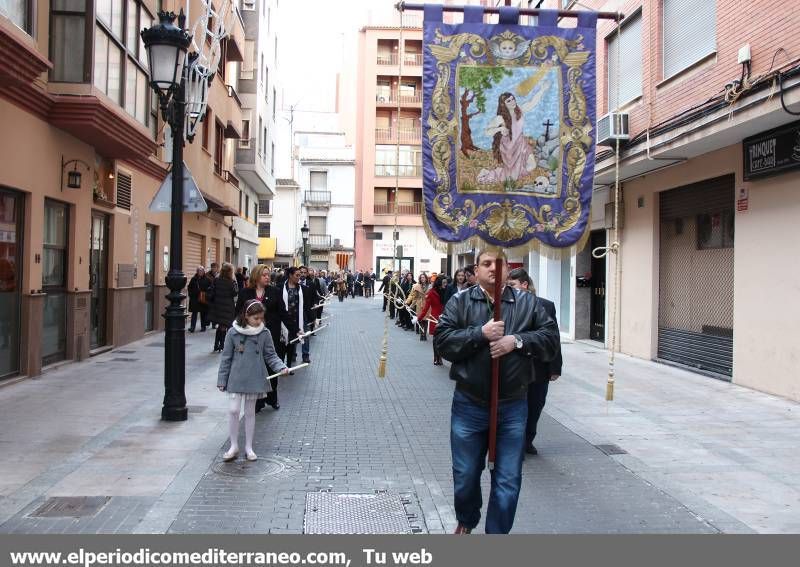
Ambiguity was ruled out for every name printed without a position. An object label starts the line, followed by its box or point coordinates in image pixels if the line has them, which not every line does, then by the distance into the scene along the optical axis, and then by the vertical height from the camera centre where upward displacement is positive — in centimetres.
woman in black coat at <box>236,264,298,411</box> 913 -19
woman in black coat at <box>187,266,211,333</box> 1841 -21
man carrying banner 421 -53
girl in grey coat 677 -76
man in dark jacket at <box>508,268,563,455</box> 667 -84
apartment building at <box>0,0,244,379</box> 1010 +181
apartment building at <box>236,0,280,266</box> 2947 +777
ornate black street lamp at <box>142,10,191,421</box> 818 +138
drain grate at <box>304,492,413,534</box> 491 -164
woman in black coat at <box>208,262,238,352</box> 1445 -33
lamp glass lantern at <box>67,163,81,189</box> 1186 +173
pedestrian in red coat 1616 -35
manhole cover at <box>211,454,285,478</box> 622 -161
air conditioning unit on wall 1374 +314
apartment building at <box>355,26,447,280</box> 5141 +1001
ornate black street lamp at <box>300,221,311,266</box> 3466 +259
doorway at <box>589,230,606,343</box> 1784 -17
